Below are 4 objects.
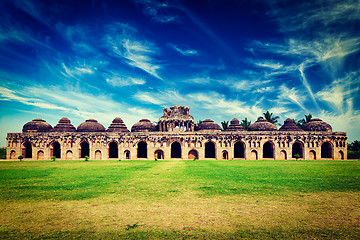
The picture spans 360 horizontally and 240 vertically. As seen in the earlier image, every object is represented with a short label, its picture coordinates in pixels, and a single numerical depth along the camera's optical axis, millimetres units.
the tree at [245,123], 52247
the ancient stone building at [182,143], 35469
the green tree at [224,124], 52594
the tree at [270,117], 50694
